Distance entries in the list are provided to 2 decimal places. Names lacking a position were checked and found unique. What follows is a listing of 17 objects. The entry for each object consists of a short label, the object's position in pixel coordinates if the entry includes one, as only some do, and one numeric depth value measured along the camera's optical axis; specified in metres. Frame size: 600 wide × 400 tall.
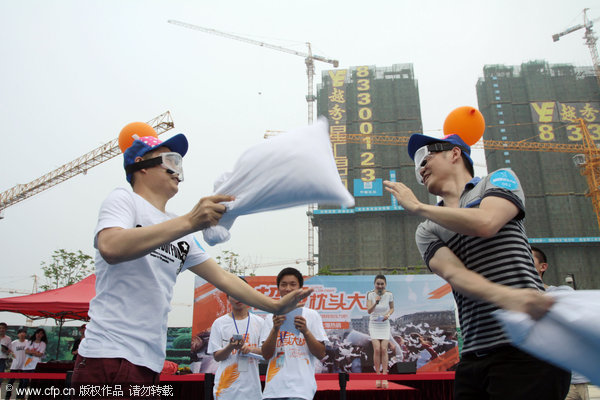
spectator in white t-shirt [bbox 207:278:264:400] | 3.85
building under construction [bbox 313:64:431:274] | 50.88
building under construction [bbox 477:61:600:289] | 48.46
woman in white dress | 9.41
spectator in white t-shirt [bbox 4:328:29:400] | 10.31
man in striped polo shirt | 1.53
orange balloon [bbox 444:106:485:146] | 2.53
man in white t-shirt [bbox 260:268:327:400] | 3.48
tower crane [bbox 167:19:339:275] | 60.88
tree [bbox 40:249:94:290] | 24.52
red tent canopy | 9.40
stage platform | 5.31
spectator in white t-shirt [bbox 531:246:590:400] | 4.38
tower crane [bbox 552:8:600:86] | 61.09
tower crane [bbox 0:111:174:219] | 45.56
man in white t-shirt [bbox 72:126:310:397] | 1.58
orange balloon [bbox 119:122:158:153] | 2.54
